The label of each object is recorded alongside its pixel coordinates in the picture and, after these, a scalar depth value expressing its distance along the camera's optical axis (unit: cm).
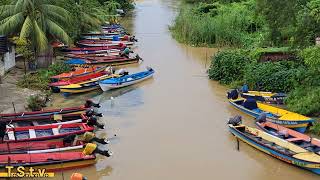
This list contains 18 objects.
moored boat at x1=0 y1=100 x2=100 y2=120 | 1670
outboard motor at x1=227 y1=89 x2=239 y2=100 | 1967
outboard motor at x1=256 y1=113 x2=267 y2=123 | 1681
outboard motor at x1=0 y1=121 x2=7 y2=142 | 1415
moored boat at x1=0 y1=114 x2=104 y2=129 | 1634
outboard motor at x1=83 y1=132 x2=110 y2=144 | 1473
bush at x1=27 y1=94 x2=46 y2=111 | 1859
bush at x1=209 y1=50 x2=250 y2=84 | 2273
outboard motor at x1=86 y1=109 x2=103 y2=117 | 1702
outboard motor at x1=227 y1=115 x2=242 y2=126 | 1648
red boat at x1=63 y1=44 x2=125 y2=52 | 2887
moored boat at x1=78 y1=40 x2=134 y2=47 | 3034
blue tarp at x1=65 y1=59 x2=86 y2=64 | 2592
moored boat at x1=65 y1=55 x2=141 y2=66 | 2615
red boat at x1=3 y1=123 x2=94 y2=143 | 1485
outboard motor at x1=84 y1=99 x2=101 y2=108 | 1797
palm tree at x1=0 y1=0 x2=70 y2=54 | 2245
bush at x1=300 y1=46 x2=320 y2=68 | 1720
